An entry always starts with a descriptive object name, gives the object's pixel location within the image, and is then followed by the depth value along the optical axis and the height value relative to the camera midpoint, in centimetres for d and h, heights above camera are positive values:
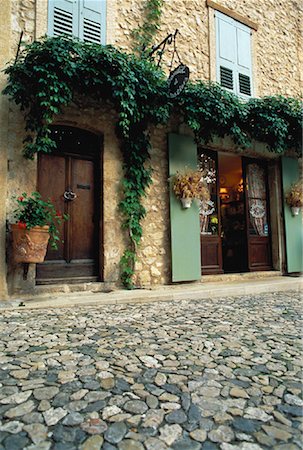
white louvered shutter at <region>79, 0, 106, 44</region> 490 +361
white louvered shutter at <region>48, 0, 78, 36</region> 463 +351
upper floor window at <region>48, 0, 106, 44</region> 466 +356
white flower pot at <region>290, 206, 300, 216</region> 667 +79
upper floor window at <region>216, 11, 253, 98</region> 627 +396
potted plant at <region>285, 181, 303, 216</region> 661 +103
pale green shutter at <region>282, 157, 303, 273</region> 661 +37
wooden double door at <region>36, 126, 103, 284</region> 457 +76
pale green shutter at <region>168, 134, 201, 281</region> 516 +37
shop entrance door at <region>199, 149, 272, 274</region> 599 +66
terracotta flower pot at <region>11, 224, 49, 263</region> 372 +9
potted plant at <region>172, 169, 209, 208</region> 520 +104
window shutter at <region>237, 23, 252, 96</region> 650 +393
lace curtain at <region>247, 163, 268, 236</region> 670 +103
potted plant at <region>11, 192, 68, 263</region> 372 +23
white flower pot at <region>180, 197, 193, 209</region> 522 +78
